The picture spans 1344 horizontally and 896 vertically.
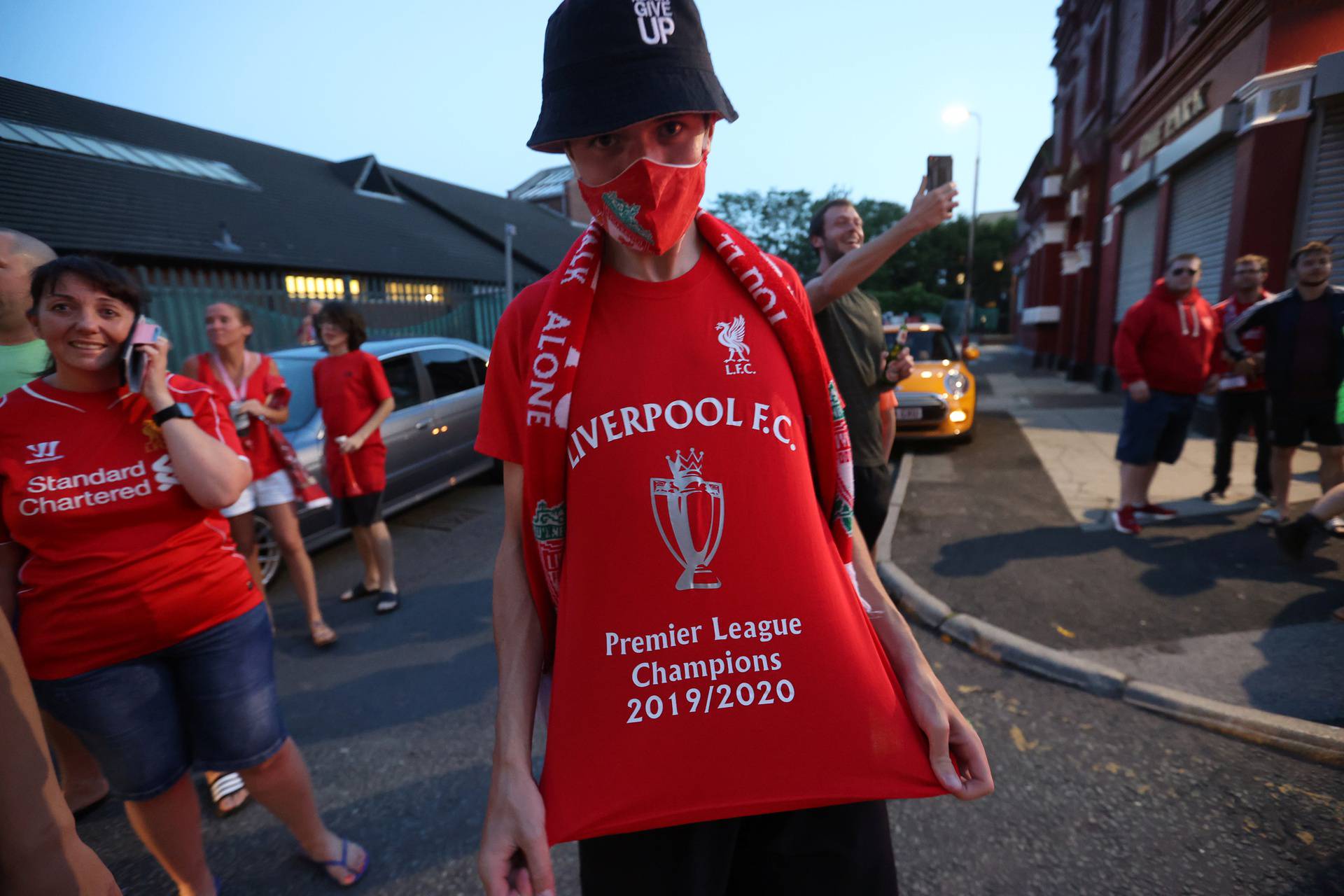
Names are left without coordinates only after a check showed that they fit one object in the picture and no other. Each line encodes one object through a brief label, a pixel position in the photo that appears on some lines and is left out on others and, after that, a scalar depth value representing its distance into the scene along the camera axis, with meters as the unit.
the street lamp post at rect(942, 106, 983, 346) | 28.98
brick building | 7.68
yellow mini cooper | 8.91
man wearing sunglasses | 5.44
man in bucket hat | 0.98
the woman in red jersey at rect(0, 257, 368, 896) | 1.98
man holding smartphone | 3.27
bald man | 2.31
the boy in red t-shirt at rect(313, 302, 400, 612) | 4.70
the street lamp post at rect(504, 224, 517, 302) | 12.18
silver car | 5.41
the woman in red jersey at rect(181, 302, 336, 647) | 4.06
